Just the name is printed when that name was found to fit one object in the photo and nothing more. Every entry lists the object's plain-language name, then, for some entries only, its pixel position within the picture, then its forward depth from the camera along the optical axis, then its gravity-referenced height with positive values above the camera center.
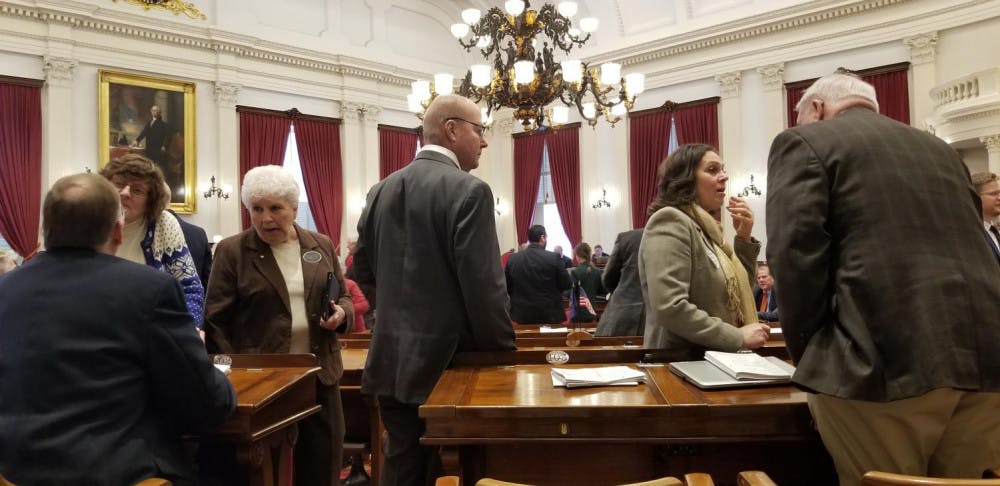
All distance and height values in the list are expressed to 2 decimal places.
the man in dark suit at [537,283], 6.50 -0.30
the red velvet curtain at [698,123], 11.69 +2.22
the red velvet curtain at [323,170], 12.48 +1.64
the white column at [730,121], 11.38 +2.16
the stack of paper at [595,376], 1.88 -0.36
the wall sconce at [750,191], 11.06 +0.93
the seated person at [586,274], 7.51 -0.26
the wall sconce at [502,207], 14.51 +0.99
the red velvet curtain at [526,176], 14.09 +1.61
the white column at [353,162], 12.96 +1.85
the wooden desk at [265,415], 1.86 -0.47
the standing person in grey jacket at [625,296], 3.94 -0.28
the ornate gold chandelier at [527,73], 6.25 +1.71
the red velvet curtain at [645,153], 12.24 +1.78
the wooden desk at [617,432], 1.64 -0.45
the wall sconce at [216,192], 11.25 +1.15
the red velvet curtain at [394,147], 13.45 +2.20
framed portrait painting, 10.50 +2.22
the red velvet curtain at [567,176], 13.48 +1.52
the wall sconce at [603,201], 13.04 +0.96
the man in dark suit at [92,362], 1.46 -0.23
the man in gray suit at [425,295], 2.14 -0.13
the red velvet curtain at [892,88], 9.93 +2.33
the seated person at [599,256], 10.71 -0.10
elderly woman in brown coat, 2.65 -0.19
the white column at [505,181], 14.48 +1.57
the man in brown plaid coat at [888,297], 1.40 -0.12
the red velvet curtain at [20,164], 9.70 +1.47
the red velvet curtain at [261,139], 11.77 +2.14
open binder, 1.84 -0.36
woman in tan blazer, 2.23 -0.08
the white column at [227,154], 11.45 +1.81
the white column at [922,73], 9.68 +2.47
